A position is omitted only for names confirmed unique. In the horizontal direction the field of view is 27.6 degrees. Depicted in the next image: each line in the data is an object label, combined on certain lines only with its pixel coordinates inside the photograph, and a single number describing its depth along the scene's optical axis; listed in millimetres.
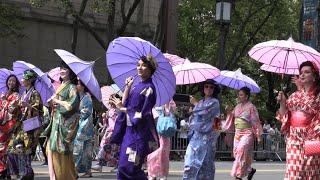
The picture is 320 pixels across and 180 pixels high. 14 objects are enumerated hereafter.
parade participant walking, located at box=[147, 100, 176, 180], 11109
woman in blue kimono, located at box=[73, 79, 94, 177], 11852
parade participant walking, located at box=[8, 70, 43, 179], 10164
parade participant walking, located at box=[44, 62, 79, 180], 7930
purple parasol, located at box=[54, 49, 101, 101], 8070
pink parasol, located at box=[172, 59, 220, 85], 10258
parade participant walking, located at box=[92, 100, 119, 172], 13539
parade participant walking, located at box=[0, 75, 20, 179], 10445
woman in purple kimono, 6770
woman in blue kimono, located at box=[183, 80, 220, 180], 9609
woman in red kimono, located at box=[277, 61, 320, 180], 6383
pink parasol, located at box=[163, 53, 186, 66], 11648
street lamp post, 18625
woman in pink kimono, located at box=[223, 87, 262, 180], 11766
